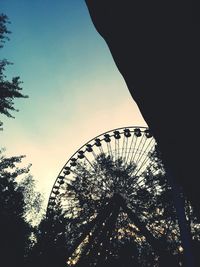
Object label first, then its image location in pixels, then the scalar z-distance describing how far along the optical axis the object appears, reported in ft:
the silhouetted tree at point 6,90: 53.67
